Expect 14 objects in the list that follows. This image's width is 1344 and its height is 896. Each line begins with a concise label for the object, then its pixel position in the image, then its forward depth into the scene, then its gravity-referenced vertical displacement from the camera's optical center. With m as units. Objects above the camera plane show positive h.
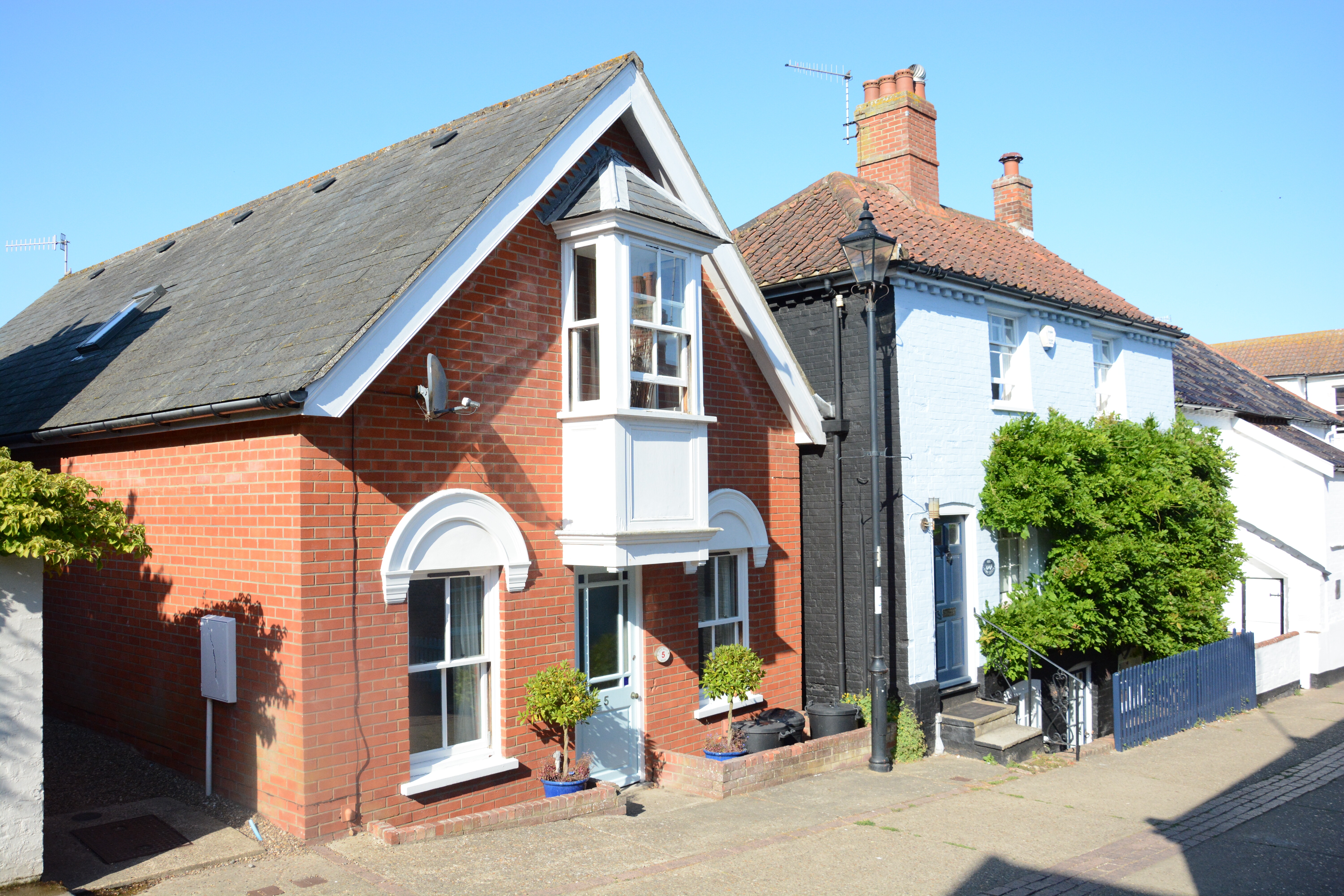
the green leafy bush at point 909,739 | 12.32 -3.44
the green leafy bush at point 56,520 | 6.26 -0.24
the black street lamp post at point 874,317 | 11.38 +1.85
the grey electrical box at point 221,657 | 8.22 -1.50
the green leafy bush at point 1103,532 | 13.64 -0.97
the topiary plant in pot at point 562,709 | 8.91 -2.15
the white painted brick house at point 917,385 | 12.69 +1.23
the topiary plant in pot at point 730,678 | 10.67 -2.27
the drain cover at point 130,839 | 7.51 -2.86
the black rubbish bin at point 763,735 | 11.06 -3.02
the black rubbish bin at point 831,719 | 11.80 -3.03
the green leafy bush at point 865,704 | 12.43 -3.02
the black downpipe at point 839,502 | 12.62 -0.40
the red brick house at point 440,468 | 7.98 +0.10
